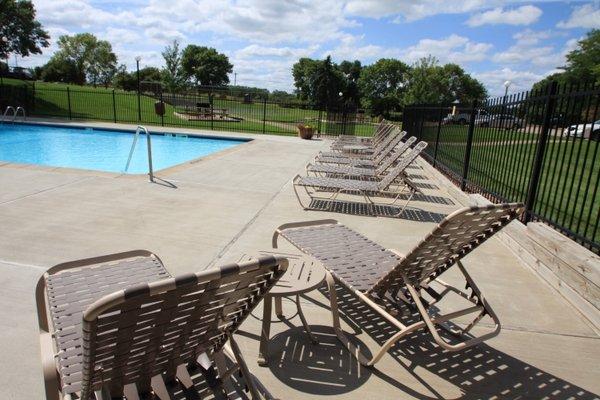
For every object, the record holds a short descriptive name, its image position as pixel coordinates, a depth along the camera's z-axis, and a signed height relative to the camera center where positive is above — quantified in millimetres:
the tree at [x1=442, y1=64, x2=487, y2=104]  80400 +6984
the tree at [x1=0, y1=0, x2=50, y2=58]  43812 +7209
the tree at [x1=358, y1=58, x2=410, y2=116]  86750 +7335
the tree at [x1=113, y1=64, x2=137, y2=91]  70250 +3042
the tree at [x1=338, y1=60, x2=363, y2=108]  90688 +8411
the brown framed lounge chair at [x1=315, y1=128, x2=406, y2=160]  9134 -1048
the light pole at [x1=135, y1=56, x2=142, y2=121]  25000 +2322
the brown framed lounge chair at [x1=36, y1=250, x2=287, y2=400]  1339 -978
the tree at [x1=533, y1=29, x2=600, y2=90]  56912 +9617
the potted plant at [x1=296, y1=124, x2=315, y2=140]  17156 -913
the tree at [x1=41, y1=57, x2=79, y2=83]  71125 +3950
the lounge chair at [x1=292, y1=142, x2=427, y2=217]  6355 -1149
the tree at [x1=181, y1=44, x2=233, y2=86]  95812 +8986
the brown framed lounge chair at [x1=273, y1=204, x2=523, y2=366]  2506 -1156
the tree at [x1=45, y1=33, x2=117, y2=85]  79062 +7984
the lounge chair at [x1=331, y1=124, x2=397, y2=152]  11334 -954
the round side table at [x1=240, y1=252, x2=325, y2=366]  2479 -1081
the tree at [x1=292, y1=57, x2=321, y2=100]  92750 +8218
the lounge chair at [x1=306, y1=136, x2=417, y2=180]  7551 -1081
